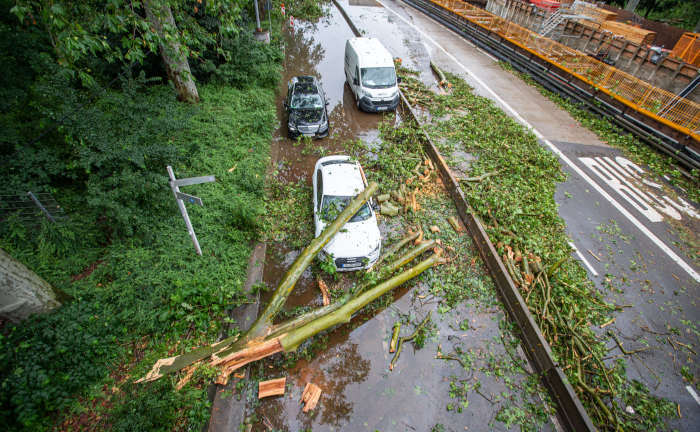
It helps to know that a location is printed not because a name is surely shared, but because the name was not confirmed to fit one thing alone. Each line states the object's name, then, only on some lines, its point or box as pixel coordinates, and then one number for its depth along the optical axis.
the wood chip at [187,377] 4.75
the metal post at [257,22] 16.30
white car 6.79
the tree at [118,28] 4.97
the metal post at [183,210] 5.31
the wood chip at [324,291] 6.51
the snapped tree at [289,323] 5.05
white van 12.83
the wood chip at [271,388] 5.11
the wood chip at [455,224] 8.44
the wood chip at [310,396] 5.08
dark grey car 10.88
